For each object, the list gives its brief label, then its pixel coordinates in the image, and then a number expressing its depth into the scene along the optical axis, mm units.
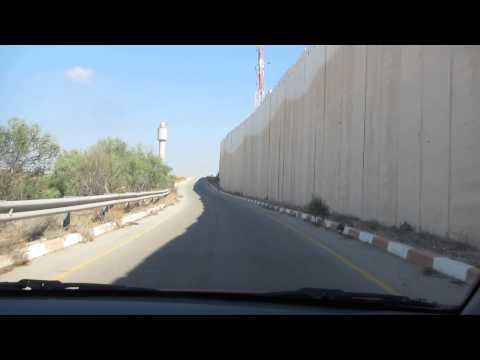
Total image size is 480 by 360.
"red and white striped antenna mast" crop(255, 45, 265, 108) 67375
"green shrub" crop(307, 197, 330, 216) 24625
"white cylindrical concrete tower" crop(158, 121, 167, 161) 76188
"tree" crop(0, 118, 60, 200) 15945
